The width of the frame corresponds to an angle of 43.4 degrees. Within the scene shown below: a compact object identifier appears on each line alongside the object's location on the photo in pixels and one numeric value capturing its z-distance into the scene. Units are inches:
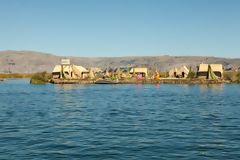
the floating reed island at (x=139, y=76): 3986.2
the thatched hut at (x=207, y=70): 4224.4
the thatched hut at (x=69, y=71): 4766.2
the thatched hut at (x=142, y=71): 5447.8
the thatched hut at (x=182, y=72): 4798.2
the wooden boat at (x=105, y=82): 4333.2
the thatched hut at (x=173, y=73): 5200.3
